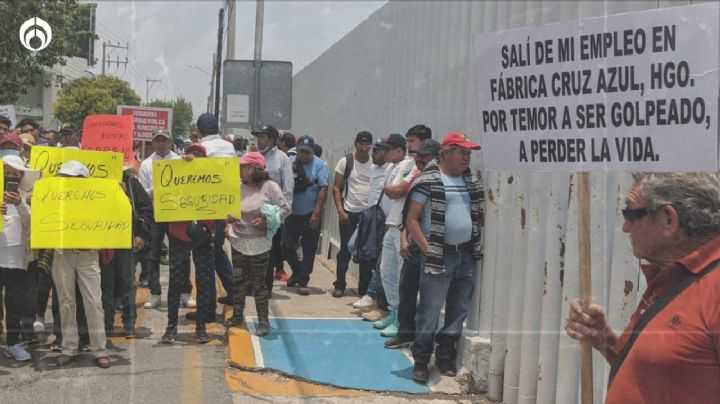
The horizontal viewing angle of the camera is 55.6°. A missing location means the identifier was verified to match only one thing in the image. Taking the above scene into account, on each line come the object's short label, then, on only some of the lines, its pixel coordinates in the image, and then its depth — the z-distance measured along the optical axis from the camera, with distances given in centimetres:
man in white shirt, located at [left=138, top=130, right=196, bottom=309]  704
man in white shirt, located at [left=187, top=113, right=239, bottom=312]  676
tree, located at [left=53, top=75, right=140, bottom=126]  1434
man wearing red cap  479
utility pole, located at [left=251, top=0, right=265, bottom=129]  754
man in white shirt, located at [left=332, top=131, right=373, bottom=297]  771
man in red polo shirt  186
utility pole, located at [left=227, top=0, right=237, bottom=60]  933
